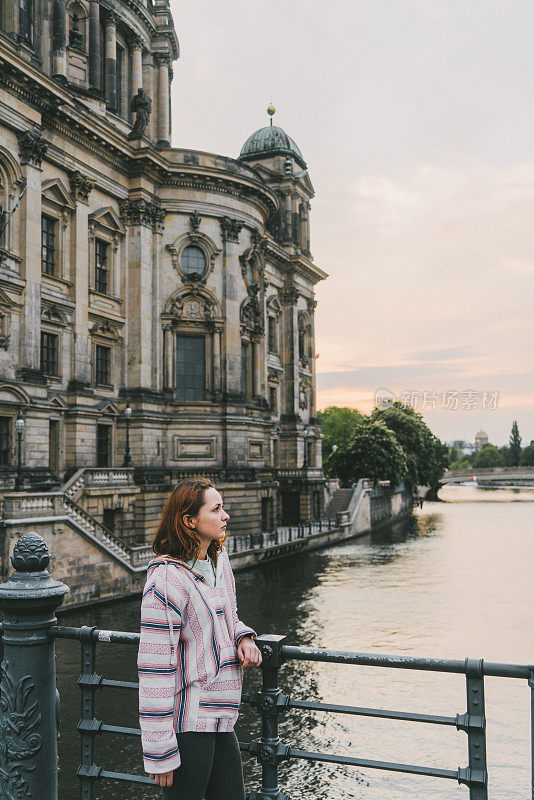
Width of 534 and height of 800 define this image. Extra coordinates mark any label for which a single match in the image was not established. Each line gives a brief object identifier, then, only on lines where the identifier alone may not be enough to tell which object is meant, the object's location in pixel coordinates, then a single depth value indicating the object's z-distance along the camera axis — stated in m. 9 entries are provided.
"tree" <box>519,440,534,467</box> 171.77
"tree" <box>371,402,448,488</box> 84.85
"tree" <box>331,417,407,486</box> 71.62
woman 3.79
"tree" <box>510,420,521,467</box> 184.12
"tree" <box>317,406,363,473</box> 100.75
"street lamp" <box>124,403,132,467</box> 35.66
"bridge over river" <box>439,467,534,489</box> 128.12
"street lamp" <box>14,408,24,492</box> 25.53
